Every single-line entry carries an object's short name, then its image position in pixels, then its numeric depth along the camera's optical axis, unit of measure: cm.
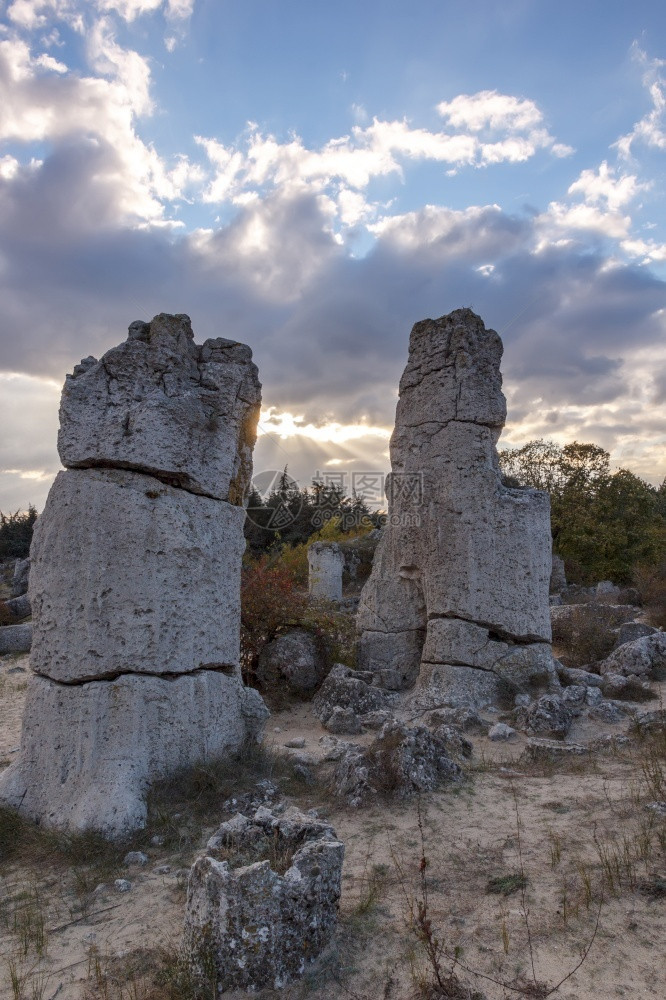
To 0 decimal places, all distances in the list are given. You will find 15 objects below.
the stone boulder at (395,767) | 419
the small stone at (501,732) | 574
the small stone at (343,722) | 609
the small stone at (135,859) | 336
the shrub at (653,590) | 1160
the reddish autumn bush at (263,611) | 777
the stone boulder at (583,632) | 912
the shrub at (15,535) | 2854
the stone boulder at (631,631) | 933
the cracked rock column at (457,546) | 730
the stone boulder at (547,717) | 580
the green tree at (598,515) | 1972
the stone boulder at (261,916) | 227
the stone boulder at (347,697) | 671
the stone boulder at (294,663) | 759
